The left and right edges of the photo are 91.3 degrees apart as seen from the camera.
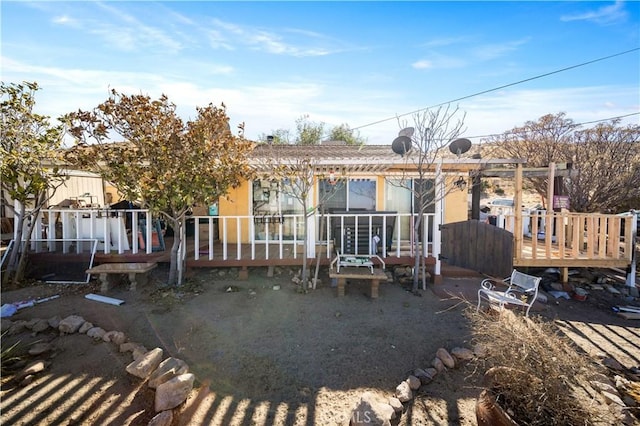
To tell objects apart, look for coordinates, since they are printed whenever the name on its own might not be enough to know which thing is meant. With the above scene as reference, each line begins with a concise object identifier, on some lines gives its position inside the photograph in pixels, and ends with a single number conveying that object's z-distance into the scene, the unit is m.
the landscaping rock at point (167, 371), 3.11
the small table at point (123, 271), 5.81
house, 6.57
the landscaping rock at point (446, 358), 3.71
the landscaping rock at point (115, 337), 4.02
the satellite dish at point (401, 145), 6.59
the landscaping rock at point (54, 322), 4.43
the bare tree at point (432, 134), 5.87
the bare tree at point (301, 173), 5.81
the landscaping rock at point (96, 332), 4.16
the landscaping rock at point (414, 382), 3.28
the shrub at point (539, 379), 2.22
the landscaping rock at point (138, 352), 3.64
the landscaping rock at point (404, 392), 3.10
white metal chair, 4.75
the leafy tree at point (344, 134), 28.23
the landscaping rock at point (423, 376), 3.42
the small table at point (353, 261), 6.06
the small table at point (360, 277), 5.65
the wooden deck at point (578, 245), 6.66
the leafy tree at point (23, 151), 5.67
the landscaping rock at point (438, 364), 3.62
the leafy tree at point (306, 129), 25.92
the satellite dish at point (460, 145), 7.08
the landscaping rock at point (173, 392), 2.81
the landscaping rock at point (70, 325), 4.31
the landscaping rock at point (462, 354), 3.80
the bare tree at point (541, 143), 12.20
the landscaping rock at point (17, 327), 4.27
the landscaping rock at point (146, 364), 3.30
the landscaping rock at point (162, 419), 2.61
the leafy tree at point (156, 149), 5.17
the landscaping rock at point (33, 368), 3.38
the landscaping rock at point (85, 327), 4.30
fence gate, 6.52
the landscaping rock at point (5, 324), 4.32
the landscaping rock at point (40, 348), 3.80
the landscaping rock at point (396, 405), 2.96
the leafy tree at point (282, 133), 25.99
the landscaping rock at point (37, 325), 4.35
